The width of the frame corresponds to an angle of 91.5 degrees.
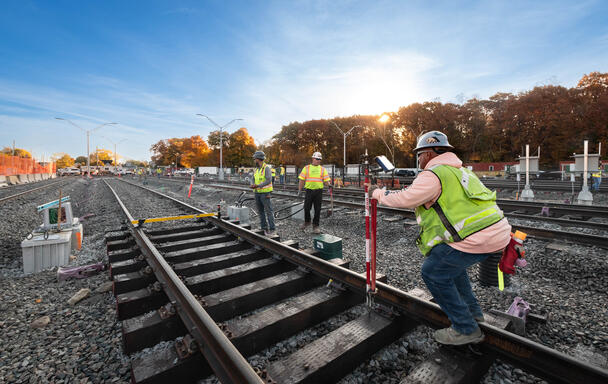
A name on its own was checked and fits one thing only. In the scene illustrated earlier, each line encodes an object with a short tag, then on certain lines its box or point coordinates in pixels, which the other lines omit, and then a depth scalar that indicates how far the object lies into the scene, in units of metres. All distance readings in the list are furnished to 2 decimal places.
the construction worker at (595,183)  14.87
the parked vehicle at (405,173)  36.91
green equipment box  4.36
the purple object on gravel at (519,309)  2.85
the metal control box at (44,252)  4.80
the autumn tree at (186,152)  92.06
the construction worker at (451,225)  2.15
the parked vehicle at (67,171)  64.32
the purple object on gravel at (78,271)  4.40
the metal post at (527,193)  12.36
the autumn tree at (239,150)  73.69
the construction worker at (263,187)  7.12
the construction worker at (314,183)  7.32
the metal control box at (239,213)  7.43
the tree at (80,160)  144.15
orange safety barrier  28.30
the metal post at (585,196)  10.93
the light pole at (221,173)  35.66
